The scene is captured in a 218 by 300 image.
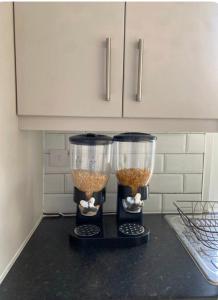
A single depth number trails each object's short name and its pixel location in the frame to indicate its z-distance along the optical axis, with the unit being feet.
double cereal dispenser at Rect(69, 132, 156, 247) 3.43
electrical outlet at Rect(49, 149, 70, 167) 4.48
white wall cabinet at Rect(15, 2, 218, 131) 3.15
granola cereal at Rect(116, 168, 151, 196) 3.58
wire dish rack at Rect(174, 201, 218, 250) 3.77
